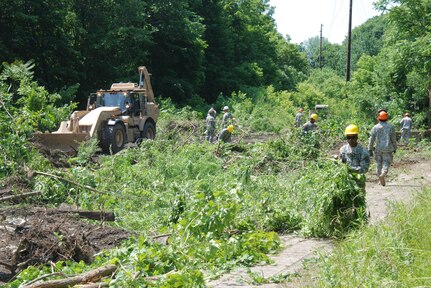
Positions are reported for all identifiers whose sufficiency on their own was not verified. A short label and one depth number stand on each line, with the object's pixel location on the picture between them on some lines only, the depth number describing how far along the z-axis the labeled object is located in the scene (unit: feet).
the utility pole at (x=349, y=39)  149.34
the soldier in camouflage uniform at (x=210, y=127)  77.37
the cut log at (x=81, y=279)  21.35
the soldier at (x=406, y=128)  85.17
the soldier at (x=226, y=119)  83.29
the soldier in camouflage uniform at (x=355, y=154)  33.53
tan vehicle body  65.92
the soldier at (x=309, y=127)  62.90
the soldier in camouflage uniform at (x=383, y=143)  44.42
